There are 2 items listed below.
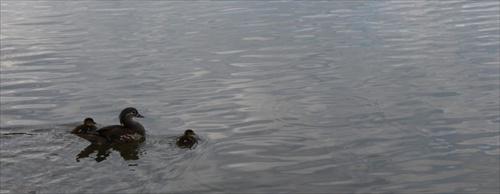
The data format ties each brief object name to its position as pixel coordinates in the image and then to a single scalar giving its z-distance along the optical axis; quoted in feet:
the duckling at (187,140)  34.01
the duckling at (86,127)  36.35
